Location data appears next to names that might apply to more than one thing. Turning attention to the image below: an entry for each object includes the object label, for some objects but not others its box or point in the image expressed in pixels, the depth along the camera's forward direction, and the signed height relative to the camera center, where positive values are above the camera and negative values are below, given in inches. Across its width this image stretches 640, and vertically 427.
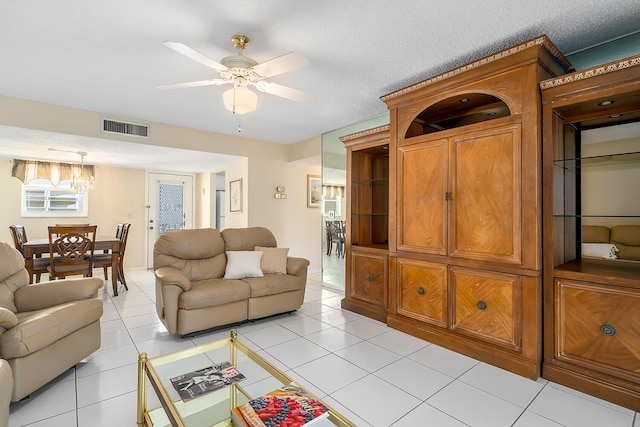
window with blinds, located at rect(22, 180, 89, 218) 214.8 +9.7
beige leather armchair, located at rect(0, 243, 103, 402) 67.7 -27.5
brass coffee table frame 48.7 -30.7
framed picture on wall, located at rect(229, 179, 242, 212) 216.8 +13.6
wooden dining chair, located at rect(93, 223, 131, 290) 174.4 -26.1
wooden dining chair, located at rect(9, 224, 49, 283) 157.3 -19.5
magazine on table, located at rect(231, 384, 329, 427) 45.0 -30.9
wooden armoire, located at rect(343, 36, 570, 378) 85.4 +0.7
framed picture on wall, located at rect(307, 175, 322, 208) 238.8 +18.3
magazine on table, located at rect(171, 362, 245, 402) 57.1 -33.5
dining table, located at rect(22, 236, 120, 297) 154.5 -19.1
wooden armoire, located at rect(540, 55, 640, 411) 73.5 -2.8
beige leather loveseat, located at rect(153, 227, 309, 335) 107.9 -26.8
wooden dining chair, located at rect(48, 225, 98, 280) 153.4 -19.3
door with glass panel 260.1 +8.6
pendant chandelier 202.6 +21.3
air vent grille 155.9 +45.6
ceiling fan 78.9 +39.7
